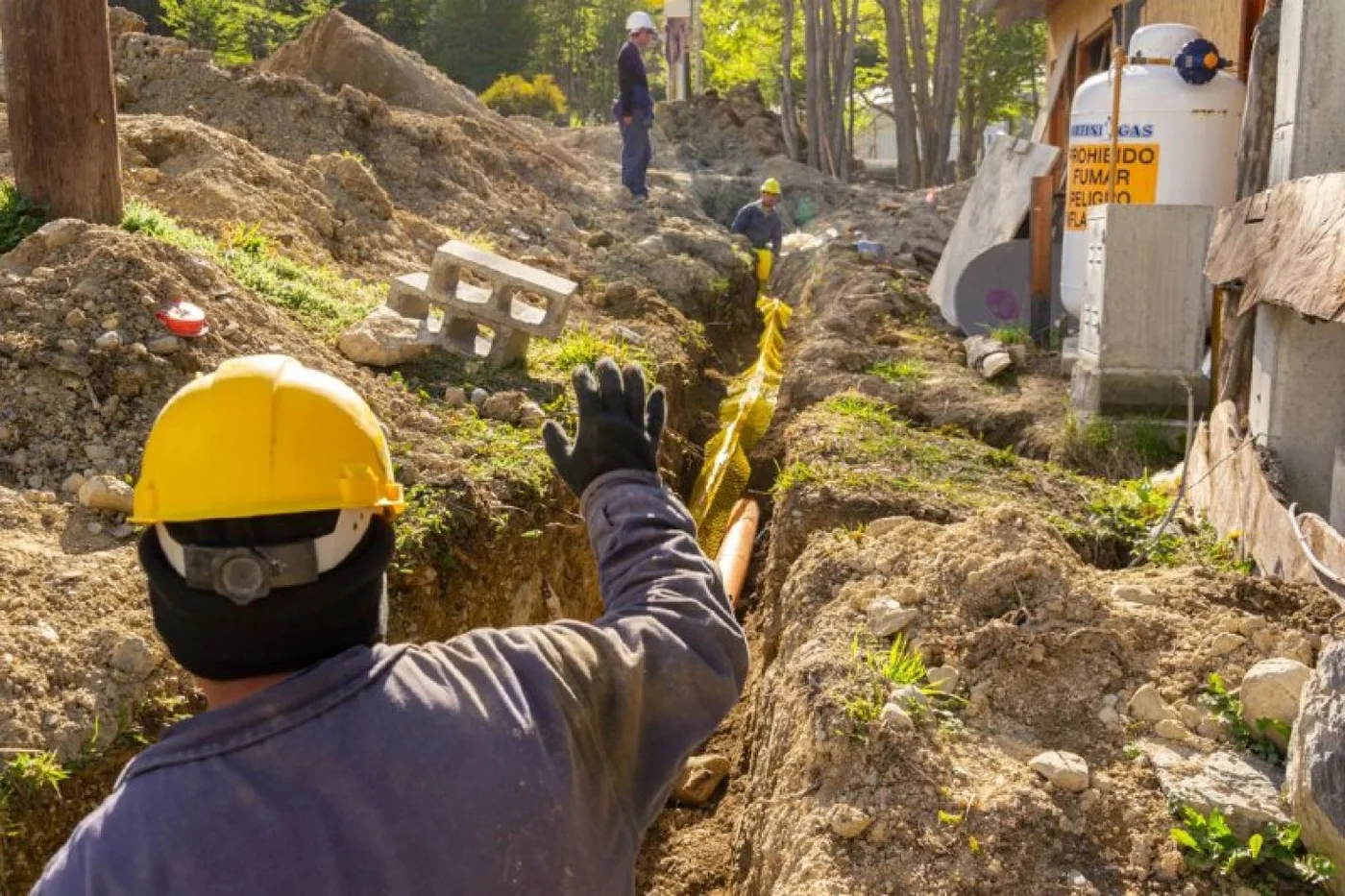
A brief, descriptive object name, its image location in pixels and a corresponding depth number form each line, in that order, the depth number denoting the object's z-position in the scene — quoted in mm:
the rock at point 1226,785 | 2988
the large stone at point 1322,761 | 2721
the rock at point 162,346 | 5484
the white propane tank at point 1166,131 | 7492
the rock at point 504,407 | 6566
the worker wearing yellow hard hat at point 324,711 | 1424
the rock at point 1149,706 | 3445
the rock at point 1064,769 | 3197
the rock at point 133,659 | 3885
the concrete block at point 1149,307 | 6656
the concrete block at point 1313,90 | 4887
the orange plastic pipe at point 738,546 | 6539
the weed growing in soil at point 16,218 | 6207
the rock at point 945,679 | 3691
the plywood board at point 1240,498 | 4430
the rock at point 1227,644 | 3602
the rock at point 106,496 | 4688
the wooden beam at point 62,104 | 6160
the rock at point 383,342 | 6723
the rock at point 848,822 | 3197
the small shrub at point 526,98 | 31234
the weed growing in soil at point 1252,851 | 2834
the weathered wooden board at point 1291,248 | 4004
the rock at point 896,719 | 3428
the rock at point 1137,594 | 4051
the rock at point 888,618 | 4004
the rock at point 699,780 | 5043
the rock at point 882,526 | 5008
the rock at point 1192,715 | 3404
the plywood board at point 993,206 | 10688
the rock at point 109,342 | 5367
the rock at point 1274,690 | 3250
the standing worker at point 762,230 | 14562
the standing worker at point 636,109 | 14445
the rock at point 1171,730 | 3350
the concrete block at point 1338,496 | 4281
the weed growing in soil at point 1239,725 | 3244
